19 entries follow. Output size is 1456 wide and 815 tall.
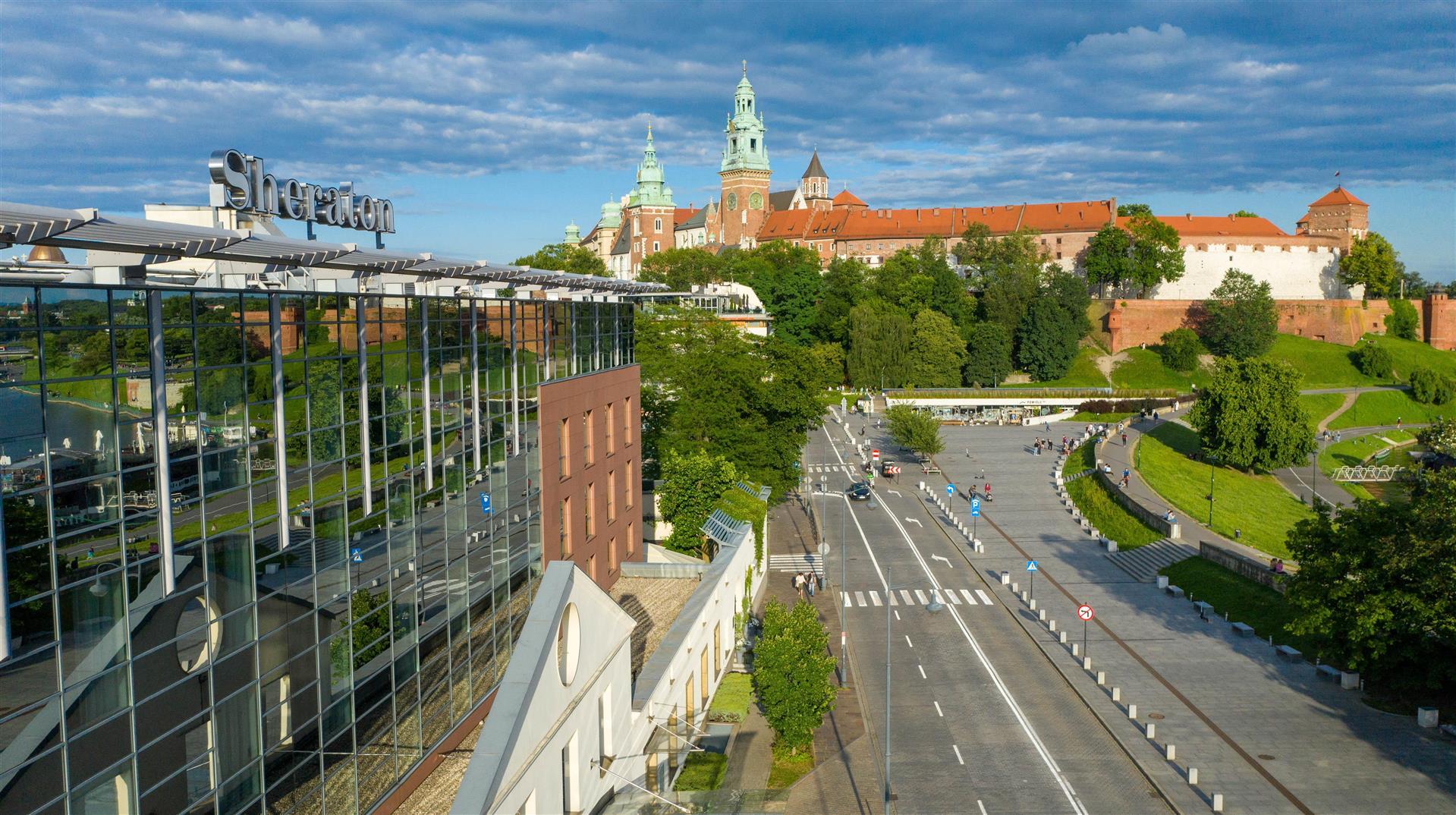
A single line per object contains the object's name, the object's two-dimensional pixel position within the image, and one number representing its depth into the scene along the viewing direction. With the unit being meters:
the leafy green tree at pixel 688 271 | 152.62
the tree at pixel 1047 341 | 124.44
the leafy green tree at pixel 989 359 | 123.75
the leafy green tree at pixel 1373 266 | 143.25
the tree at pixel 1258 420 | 77.62
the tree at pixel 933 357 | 120.50
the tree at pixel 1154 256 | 141.00
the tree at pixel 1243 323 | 124.69
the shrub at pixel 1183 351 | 126.19
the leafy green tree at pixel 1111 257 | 143.38
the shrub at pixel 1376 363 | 123.75
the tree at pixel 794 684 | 32.56
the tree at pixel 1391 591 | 32.56
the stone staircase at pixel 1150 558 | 54.66
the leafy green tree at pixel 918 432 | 85.81
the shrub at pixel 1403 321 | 135.88
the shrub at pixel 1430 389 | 115.00
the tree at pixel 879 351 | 119.31
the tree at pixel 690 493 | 50.62
